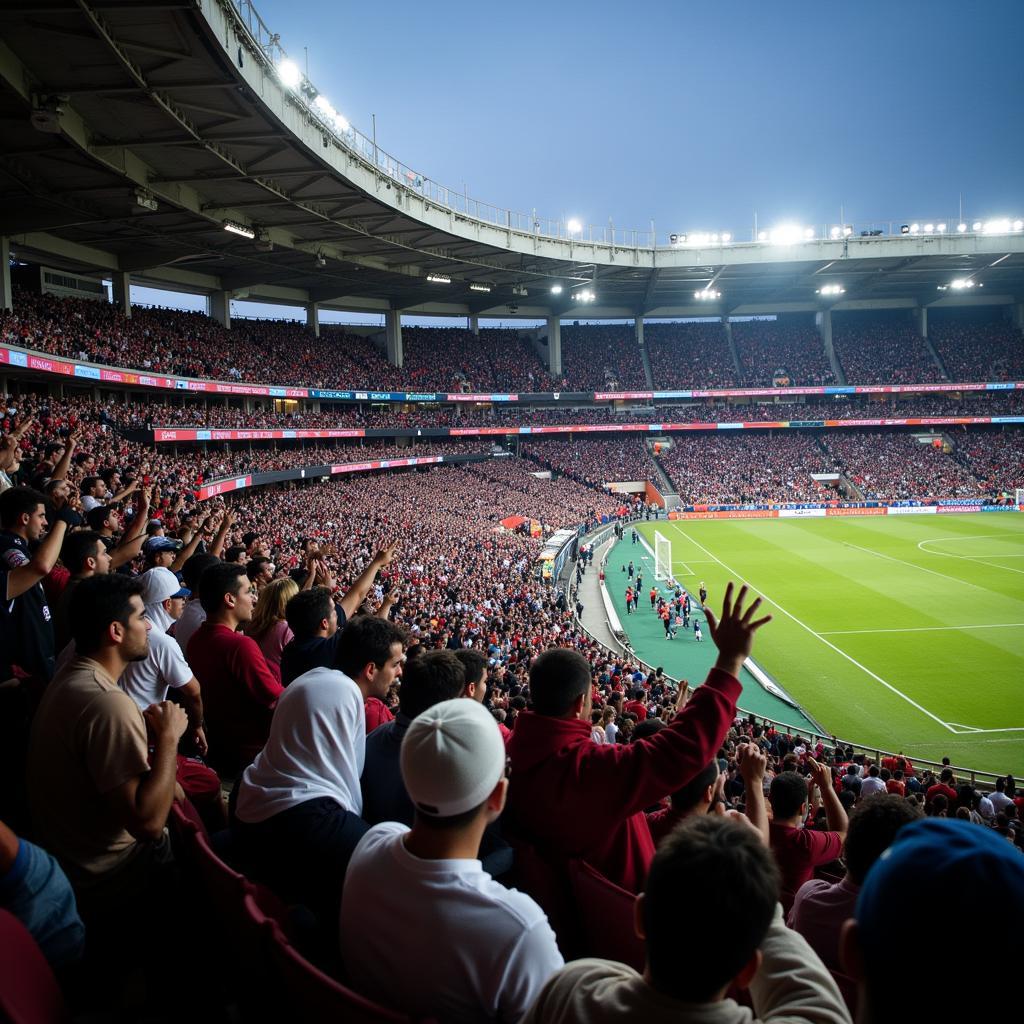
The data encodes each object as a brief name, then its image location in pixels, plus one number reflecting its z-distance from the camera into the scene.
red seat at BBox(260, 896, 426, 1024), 1.89
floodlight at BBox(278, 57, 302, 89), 22.06
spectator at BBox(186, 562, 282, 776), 4.43
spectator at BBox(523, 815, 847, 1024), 1.47
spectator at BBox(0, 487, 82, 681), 4.26
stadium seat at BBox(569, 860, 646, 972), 2.54
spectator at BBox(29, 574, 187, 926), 2.78
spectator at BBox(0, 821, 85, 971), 2.30
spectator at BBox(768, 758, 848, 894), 4.04
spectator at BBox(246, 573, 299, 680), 5.90
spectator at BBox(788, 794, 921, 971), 2.84
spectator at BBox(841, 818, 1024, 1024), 1.18
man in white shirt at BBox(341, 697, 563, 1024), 1.87
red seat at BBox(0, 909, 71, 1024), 1.90
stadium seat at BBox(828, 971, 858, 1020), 2.33
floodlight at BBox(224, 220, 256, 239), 30.83
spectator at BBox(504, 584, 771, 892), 2.66
